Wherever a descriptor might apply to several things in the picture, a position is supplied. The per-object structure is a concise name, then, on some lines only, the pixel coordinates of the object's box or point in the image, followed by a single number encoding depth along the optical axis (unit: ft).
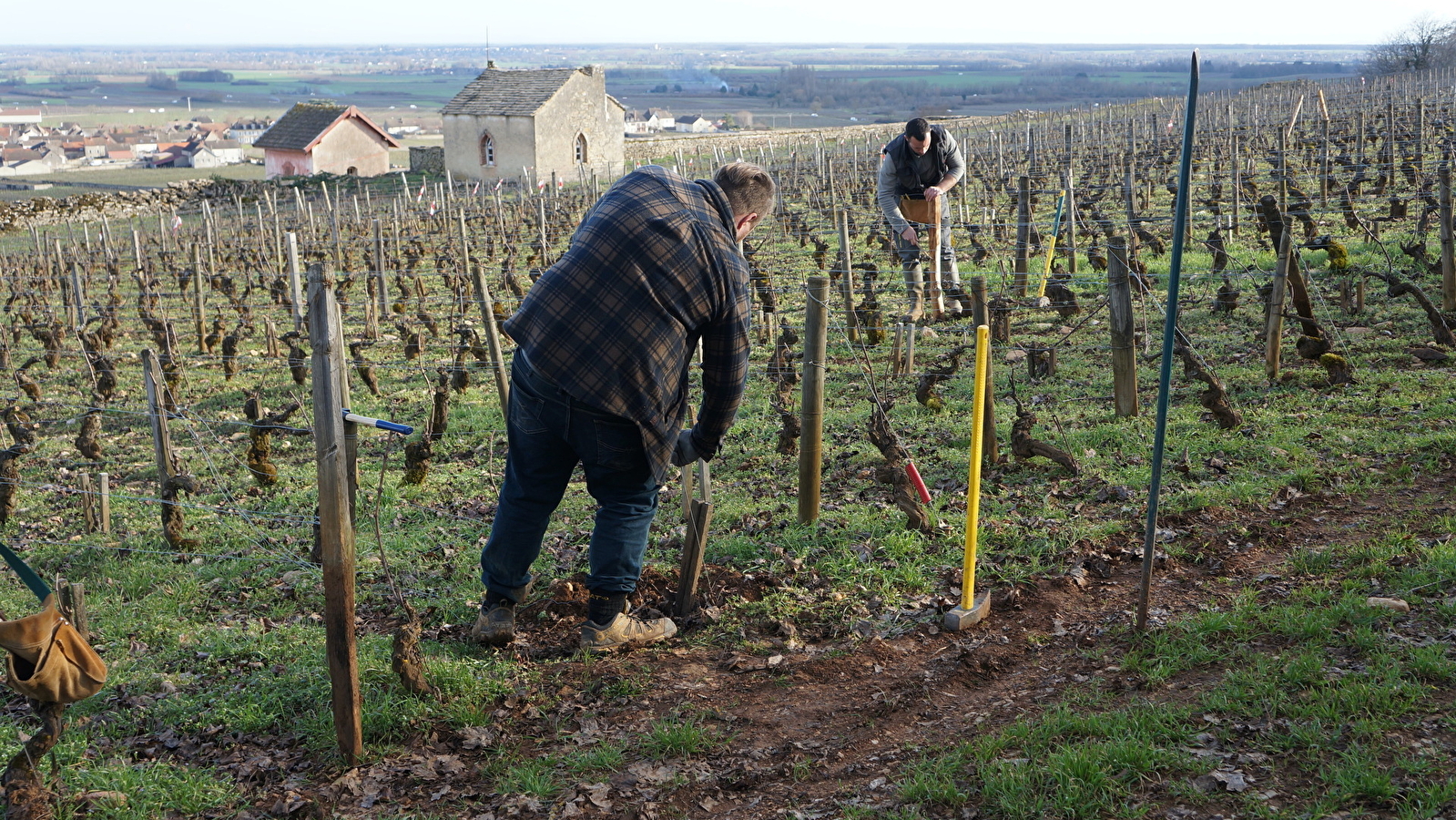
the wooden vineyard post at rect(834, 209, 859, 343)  32.09
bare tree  229.25
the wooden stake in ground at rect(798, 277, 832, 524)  17.87
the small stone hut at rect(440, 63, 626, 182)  144.56
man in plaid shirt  13.14
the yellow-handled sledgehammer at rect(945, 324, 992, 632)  14.19
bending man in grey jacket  35.01
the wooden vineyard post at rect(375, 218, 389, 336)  52.60
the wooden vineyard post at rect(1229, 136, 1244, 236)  51.11
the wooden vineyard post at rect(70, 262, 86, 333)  49.80
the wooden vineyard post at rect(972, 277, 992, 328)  20.74
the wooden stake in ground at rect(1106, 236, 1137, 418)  21.94
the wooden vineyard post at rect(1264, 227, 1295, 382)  24.64
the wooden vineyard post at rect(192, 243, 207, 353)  47.08
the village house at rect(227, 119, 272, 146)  347.15
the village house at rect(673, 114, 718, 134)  313.91
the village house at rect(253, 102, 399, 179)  167.63
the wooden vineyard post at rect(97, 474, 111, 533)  22.07
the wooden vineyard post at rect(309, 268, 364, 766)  11.46
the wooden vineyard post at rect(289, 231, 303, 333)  44.60
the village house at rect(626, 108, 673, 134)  315.58
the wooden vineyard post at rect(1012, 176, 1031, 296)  40.52
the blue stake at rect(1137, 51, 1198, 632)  11.94
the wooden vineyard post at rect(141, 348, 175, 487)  22.07
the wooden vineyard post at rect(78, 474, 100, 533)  22.59
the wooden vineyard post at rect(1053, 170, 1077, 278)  41.55
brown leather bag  10.07
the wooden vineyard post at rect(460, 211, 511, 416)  27.40
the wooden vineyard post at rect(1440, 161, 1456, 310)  28.86
